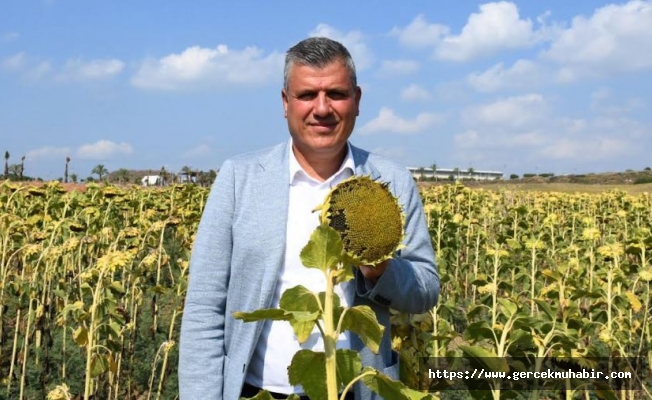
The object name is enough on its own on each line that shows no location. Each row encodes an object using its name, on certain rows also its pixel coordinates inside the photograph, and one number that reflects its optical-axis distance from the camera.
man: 2.20
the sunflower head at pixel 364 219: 1.58
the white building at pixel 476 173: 85.49
